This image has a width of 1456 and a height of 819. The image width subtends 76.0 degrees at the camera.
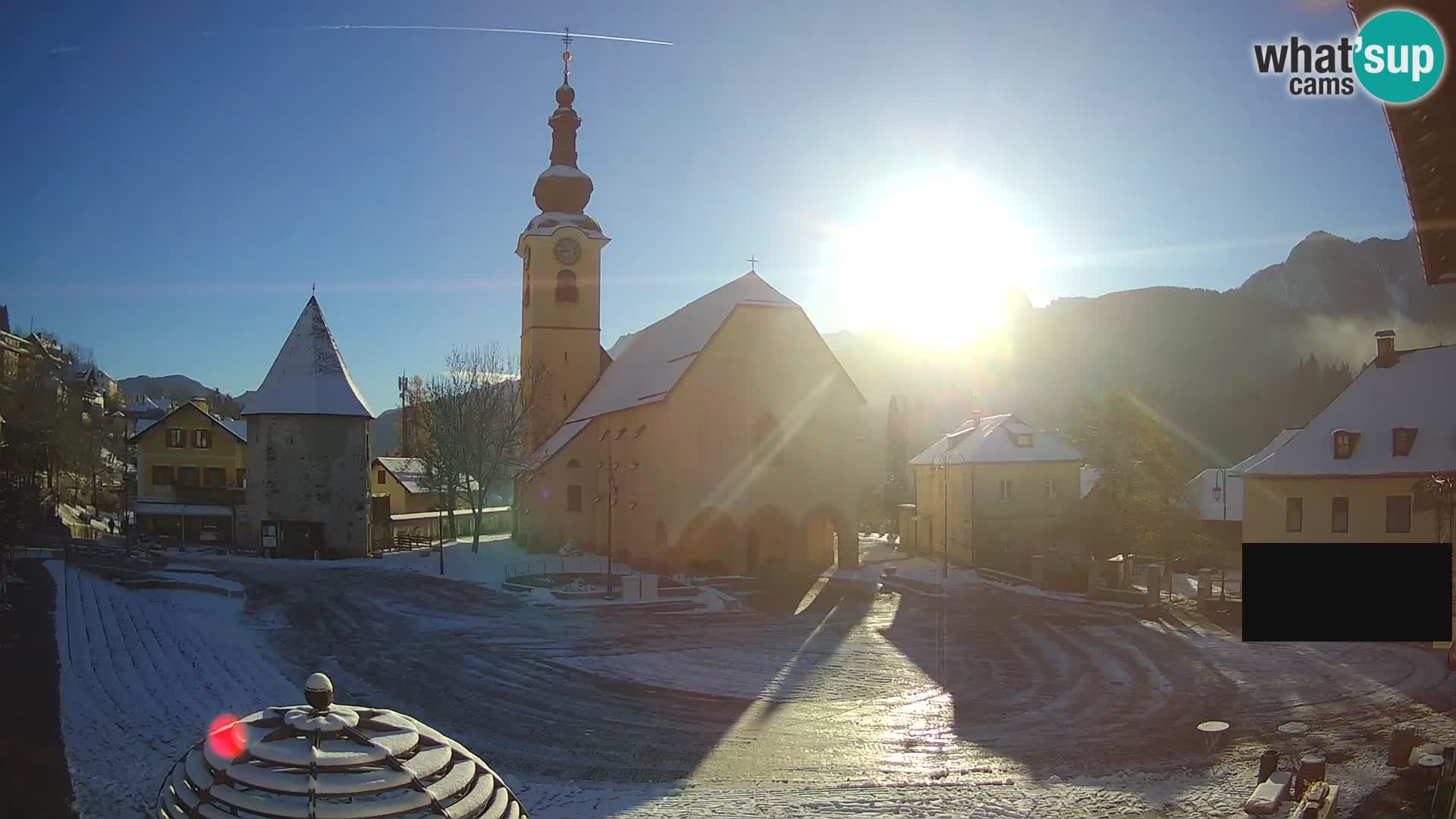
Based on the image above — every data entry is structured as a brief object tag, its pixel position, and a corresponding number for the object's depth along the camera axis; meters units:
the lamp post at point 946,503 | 42.47
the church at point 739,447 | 36.41
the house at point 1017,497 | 38.91
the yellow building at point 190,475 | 45.79
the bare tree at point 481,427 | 45.91
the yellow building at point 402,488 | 59.09
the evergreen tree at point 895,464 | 69.00
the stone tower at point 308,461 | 40.88
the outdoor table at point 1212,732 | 13.86
